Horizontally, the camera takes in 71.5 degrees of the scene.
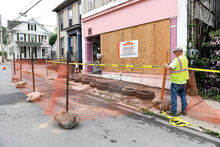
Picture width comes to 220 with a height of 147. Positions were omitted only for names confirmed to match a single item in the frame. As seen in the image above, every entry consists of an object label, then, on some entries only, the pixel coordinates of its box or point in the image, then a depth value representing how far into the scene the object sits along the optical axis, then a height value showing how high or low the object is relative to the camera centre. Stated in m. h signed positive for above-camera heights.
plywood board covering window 8.07 +1.40
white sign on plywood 9.51 +1.16
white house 34.47 +7.10
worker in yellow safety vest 4.43 -0.33
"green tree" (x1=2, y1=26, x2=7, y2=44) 59.95 +12.89
